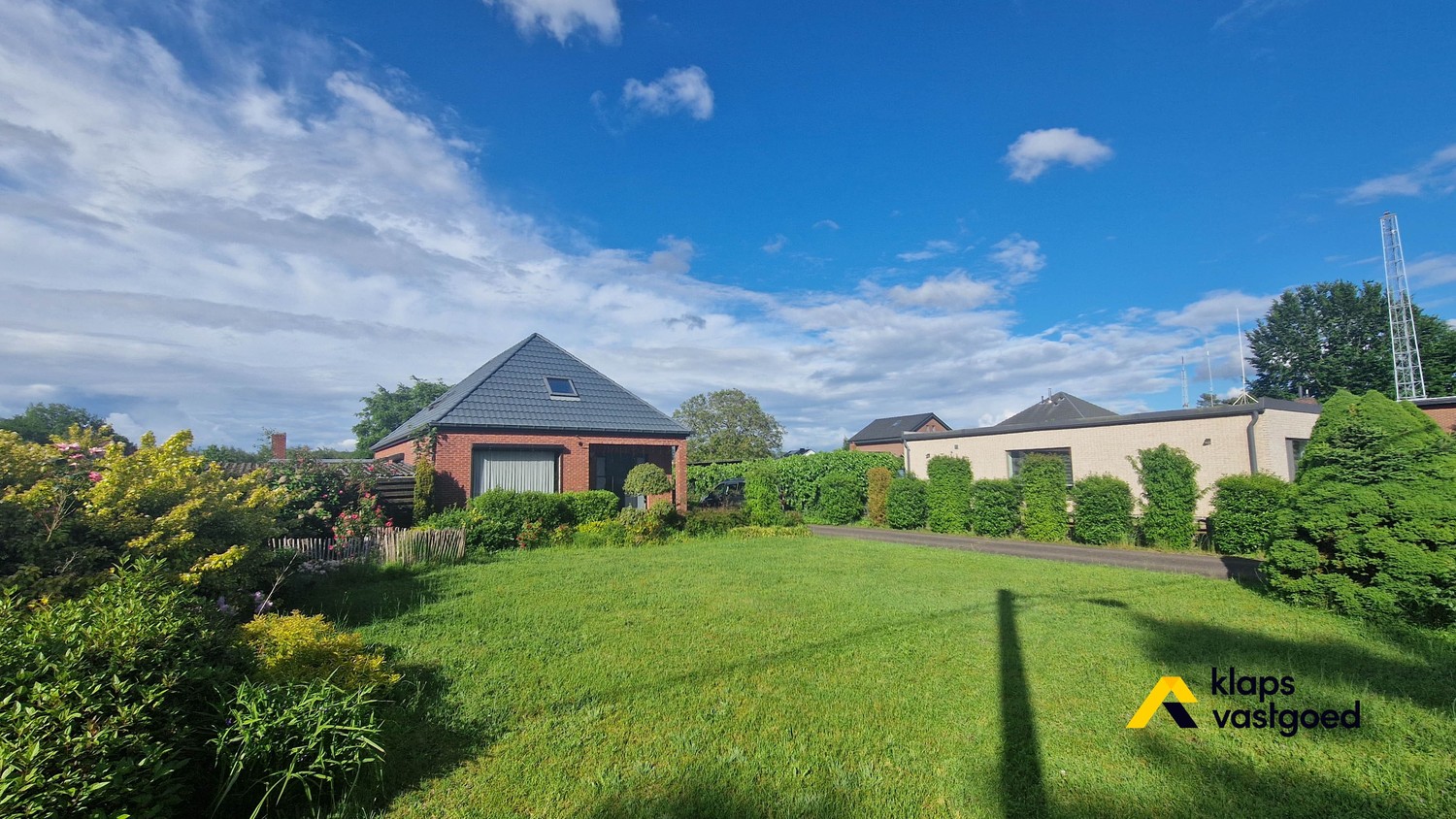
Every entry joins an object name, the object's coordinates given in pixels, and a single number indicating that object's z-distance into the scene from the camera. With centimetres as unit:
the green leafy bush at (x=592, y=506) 1491
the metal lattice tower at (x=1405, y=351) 2628
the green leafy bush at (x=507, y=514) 1273
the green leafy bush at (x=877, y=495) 1852
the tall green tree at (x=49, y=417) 2002
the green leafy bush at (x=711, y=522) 1578
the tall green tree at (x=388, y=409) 4016
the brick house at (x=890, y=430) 4138
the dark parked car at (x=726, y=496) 2211
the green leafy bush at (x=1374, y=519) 620
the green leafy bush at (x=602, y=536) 1377
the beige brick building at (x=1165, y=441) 1313
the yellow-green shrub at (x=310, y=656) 394
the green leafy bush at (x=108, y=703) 212
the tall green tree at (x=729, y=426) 4547
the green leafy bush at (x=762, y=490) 1925
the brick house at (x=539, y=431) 1691
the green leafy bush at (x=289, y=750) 306
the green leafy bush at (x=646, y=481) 1762
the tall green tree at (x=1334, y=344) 3250
